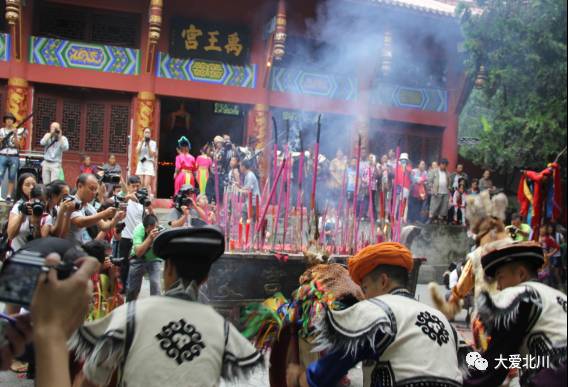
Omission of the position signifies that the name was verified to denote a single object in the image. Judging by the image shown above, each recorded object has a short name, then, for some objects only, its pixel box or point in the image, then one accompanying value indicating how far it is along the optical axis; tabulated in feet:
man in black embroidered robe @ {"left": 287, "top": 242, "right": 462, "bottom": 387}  7.30
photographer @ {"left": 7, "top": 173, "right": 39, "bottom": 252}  14.72
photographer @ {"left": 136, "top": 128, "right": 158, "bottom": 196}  36.45
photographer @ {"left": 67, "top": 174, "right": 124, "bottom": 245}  15.29
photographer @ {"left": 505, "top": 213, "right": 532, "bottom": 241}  18.17
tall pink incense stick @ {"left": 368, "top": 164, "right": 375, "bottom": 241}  20.28
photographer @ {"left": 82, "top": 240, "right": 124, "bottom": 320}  15.39
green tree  32.22
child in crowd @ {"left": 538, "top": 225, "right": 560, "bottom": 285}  21.86
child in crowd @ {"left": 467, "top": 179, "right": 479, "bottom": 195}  41.88
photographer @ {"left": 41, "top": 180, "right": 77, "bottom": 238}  14.20
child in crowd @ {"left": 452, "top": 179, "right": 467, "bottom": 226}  40.19
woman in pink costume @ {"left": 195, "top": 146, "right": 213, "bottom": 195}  34.78
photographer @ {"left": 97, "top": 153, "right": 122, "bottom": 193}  19.76
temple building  39.47
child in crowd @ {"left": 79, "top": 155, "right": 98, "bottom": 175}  37.88
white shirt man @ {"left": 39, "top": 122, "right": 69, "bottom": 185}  33.37
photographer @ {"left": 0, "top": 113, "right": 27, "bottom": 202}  31.92
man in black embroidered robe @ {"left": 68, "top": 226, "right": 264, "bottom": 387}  6.47
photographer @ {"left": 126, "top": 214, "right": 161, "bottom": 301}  18.13
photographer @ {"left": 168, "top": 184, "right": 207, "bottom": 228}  19.25
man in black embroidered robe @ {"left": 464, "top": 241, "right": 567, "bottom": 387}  7.89
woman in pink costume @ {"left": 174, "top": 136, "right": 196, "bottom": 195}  33.01
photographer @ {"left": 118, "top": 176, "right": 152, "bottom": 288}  19.61
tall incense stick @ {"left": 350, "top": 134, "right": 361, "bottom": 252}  20.30
